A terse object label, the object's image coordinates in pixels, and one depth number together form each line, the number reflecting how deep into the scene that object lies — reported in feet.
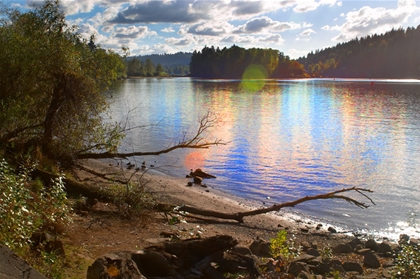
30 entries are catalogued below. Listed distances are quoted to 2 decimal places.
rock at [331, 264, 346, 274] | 32.57
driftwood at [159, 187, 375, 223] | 44.24
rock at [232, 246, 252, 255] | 32.82
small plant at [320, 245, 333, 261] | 34.85
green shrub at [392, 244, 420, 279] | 27.71
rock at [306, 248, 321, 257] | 36.80
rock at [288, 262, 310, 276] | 29.03
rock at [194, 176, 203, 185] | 67.60
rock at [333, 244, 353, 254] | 39.09
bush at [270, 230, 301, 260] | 27.35
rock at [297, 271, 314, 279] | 27.66
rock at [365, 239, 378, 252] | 39.92
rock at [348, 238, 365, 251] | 40.55
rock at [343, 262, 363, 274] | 33.71
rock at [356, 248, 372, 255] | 38.13
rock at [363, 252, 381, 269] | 35.42
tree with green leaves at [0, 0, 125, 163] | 44.09
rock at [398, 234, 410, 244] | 40.58
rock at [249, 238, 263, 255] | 36.05
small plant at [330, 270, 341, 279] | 27.57
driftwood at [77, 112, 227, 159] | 48.15
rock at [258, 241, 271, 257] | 35.58
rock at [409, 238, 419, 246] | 39.42
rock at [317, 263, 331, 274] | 31.90
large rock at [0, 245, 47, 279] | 14.44
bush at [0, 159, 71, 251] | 19.39
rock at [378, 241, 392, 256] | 38.99
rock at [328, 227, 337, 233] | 47.17
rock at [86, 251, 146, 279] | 18.80
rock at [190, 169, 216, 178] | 72.00
